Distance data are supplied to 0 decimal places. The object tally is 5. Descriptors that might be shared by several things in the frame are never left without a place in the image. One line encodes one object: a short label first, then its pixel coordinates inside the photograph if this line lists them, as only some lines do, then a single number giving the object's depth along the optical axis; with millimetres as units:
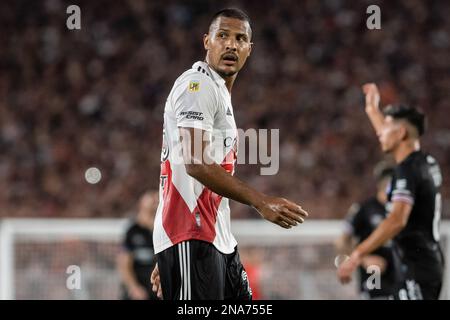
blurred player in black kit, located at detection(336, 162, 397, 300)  14860
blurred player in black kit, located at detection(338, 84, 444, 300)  11352
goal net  18812
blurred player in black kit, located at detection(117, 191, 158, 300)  16719
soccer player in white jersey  7641
